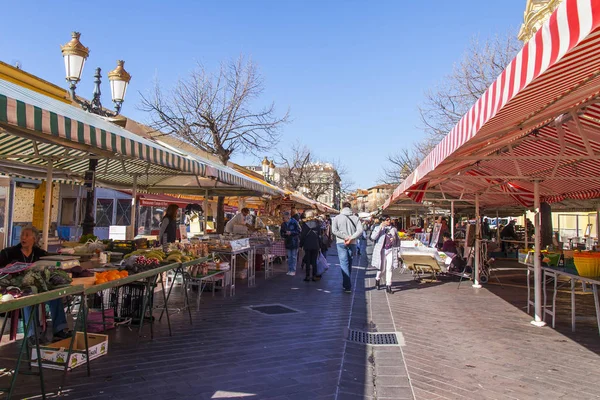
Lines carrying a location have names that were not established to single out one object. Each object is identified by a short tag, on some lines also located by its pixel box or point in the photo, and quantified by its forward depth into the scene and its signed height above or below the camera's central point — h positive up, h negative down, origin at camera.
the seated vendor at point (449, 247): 11.83 -0.37
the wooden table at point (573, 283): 5.12 -0.59
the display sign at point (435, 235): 13.93 -0.06
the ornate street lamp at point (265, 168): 21.75 +3.17
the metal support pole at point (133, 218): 7.93 +0.12
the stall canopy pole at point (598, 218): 12.69 +0.62
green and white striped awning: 3.34 +0.95
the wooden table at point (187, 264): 5.91 -0.55
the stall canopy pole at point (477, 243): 9.62 -0.19
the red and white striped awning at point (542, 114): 1.88 +1.01
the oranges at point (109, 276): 4.13 -0.53
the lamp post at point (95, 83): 6.98 +2.51
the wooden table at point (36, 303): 2.91 -0.59
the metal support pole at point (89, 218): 7.23 +0.09
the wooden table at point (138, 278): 3.93 -0.58
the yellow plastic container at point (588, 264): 5.25 -0.33
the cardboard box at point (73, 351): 4.03 -1.29
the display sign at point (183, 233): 9.20 -0.16
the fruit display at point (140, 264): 4.91 -0.48
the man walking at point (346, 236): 8.88 -0.12
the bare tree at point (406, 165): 28.14 +5.03
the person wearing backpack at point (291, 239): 11.91 -0.28
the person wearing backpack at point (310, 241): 10.53 -0.29
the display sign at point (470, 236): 10.96 -0.04
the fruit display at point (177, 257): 5.96 -0.45
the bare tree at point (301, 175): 39.12 +5.35
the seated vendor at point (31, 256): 4.70 -0.39
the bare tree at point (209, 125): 14.55 +3.57
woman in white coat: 9.27 -0.36
